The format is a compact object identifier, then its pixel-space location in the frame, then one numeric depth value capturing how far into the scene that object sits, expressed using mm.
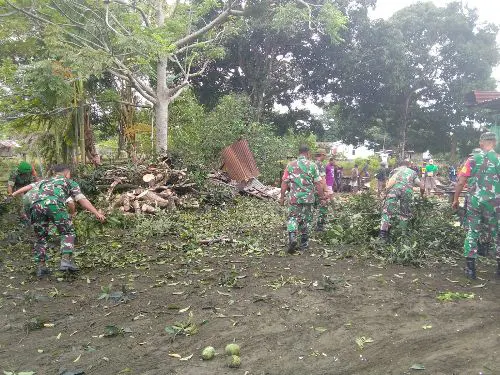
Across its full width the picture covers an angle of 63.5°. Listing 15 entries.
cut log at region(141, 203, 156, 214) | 9930
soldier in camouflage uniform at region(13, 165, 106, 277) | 5605
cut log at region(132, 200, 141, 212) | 9875
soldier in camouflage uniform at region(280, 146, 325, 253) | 6289
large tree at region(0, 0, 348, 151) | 11727
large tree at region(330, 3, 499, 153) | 22781
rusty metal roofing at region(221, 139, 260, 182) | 14539
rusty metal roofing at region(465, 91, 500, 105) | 12305
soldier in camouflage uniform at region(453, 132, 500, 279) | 4973
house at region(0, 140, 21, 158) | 24922
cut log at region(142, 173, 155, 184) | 11016
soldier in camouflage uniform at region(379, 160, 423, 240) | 6520
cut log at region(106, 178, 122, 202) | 10409
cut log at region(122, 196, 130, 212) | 10020
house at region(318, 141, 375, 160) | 31000
